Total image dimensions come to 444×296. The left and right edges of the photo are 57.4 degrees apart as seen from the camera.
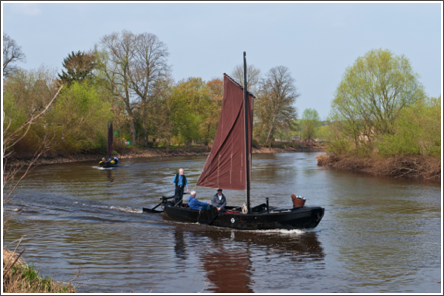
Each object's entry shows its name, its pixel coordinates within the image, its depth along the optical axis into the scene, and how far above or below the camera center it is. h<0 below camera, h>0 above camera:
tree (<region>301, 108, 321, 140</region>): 99.44 +4.90
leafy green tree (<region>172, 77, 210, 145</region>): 68.62 +7.45
